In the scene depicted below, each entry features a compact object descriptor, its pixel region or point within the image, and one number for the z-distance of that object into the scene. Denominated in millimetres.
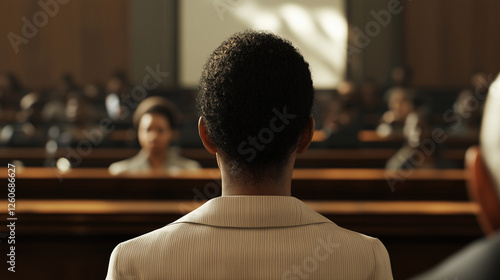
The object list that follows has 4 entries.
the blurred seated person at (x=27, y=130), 5648
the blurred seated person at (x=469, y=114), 6117
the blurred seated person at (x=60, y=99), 6949
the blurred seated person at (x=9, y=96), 7567
